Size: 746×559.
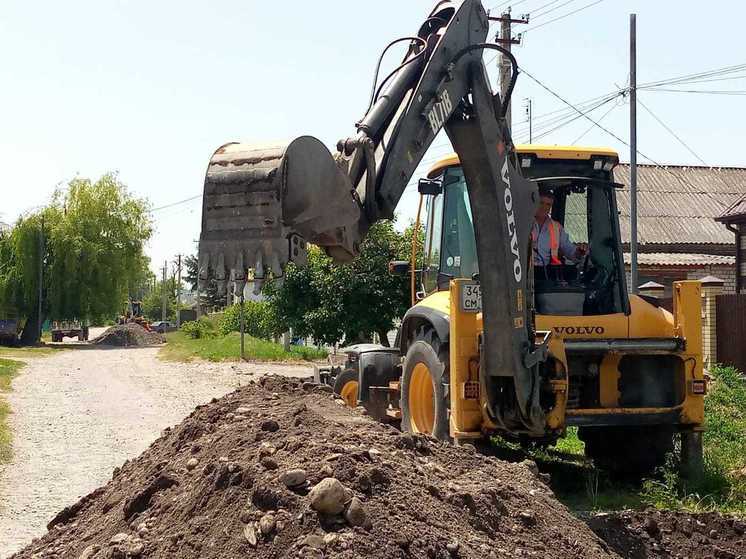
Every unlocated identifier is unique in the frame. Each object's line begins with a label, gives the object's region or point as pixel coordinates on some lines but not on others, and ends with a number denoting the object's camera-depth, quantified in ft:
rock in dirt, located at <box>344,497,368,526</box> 13.58
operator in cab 25.57
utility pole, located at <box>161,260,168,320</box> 257.34
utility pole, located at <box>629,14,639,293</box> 64.44
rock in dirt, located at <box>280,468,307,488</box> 14.40
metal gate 53.72
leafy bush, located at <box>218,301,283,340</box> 147.54
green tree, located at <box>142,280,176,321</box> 356.38
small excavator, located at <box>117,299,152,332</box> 193.09
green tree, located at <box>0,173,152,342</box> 154.81
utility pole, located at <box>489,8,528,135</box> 70.95
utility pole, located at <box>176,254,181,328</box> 249.26
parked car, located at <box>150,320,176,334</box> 232.12
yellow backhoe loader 16.28
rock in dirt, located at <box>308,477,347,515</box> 13.65
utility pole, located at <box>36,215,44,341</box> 153.28
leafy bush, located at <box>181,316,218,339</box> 154.20
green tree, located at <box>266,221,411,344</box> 80.79
